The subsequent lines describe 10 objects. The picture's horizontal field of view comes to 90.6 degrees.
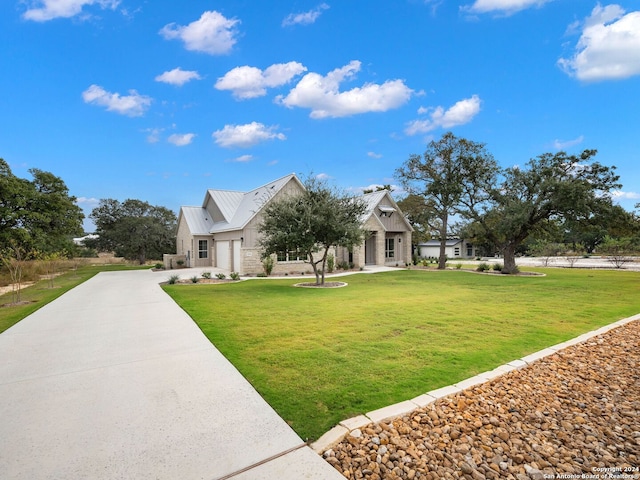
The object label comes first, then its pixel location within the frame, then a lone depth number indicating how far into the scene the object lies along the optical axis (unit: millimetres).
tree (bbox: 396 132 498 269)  21078
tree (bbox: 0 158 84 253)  19266
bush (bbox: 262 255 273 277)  18556
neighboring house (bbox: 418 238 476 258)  45562
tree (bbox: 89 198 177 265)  30953
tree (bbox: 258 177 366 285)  13314
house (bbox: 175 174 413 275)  19594
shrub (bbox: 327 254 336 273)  20636
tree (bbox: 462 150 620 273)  16750
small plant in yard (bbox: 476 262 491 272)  21453
